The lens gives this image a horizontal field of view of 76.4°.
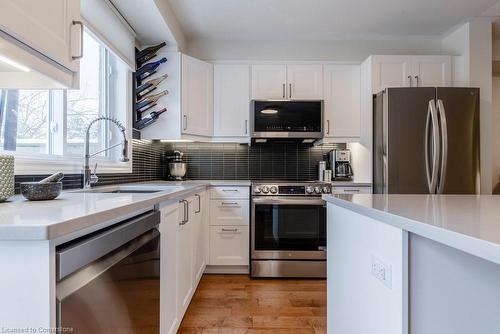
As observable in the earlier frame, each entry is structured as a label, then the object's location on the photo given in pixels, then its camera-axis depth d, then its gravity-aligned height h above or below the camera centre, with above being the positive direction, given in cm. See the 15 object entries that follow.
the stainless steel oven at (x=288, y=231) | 296 -59
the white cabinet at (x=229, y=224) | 304 -54
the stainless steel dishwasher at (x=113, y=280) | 76 -34
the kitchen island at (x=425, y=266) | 71 -27
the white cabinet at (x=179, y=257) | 160 -56
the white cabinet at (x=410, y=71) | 312 +96
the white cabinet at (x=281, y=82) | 334 +91
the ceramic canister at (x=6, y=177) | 108 -3
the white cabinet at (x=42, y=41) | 91 +41
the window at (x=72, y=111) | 158 +33
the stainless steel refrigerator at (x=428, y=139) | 277 +26
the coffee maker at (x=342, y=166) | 344 +2
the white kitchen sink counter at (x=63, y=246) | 67 -21
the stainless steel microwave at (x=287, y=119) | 319 +49
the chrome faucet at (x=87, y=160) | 183 +4
